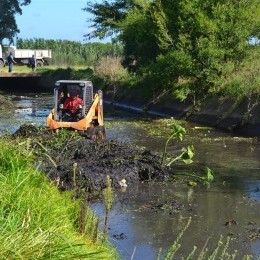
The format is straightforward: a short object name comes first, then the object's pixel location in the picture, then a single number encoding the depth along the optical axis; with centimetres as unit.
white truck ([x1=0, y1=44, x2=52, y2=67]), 6844
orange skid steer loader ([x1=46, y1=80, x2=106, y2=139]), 1998
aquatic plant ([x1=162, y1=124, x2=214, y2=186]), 1584
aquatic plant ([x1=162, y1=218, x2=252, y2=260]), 990
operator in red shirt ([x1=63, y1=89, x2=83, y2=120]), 2081
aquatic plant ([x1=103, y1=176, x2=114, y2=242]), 695
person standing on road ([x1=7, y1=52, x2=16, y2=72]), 5809
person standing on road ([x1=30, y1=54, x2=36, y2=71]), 6248
